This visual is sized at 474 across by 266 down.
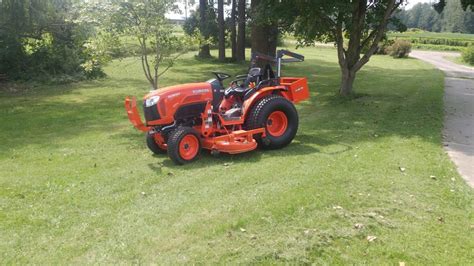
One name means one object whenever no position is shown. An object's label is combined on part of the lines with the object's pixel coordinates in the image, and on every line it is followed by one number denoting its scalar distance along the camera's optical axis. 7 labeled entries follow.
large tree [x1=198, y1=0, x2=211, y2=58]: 28.30
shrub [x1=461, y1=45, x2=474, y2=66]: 36.26
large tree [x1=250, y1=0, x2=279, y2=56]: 18.52
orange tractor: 6.88
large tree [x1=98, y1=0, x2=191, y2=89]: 9.32
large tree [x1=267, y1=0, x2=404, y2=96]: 12.58
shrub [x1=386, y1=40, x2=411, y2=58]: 39.62
